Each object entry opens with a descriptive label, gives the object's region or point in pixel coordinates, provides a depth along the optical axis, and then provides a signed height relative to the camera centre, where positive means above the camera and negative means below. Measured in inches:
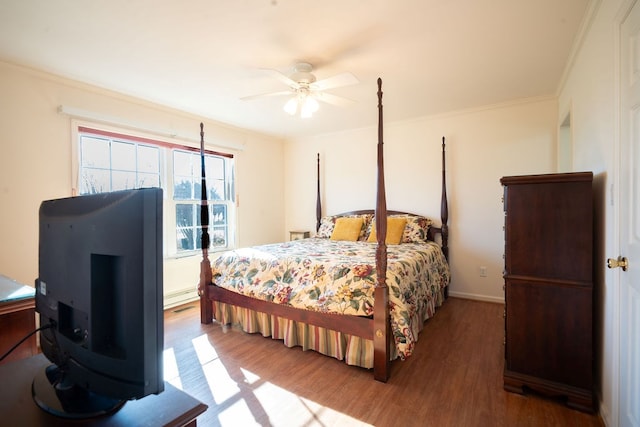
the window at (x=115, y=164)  118.0 +20.0
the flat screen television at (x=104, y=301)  23.0 -7.4
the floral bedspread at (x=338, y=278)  83.0 -22.1
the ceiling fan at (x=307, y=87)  89.0 +38.8
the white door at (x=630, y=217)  49.1 -1.8
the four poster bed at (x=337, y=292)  80.7 -26.1
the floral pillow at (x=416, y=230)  143.3 -10.1
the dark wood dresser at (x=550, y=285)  67.0 -18.0
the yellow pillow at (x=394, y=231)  140.5 -10.4
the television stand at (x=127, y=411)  25.4 -17.6
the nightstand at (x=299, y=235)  192.2 -16.0
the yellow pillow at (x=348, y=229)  156.0 -10.3
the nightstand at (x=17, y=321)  46.8 -17.4
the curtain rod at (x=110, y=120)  108.3 +35.9
